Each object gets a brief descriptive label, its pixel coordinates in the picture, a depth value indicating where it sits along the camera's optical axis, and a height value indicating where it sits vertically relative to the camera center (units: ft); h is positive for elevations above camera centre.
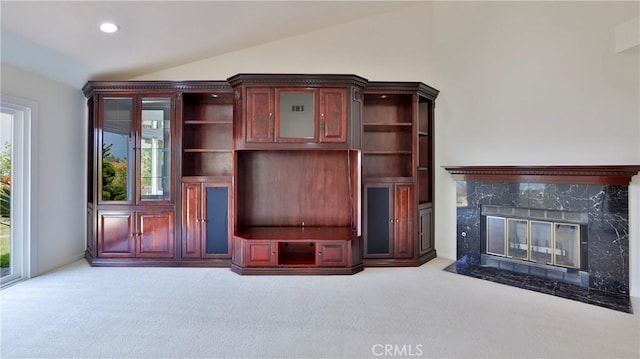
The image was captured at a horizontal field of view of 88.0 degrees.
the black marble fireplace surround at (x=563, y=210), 10.54 -1.43
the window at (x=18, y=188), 11.50 -0.26
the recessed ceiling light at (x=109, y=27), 10.00 +4.71
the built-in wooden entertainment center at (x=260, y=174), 12.71 +0.23
